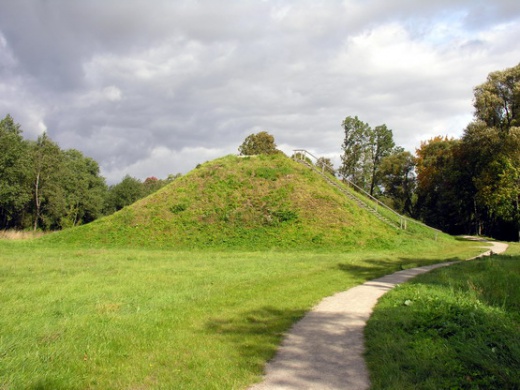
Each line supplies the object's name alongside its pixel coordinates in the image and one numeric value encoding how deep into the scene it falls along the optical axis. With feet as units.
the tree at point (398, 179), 210.38
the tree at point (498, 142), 122.72
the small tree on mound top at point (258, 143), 217.03
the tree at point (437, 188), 172.76
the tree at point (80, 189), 216.33
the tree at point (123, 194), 252.89
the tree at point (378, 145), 204.41
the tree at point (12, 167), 160.86
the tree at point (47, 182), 190.08
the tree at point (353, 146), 194.08
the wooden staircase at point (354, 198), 101.65
